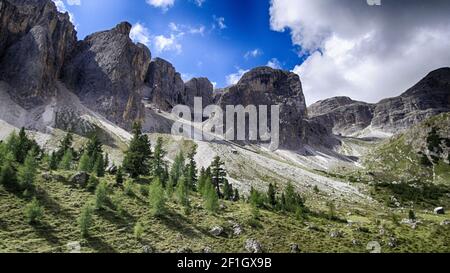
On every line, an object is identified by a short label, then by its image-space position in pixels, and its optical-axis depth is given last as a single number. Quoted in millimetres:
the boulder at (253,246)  47219
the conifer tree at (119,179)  67688
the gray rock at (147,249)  43562
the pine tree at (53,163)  73888
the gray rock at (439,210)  110938
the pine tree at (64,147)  90288
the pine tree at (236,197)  82050
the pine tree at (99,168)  73025
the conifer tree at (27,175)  56406
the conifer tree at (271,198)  79925
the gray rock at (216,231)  50938
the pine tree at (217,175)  88131
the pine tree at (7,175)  56188
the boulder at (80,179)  62681
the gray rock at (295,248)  48156
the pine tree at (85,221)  45375
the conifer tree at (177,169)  85769
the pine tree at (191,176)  81650
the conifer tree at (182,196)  61600
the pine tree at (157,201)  55397
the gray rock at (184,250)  44281
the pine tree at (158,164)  81600
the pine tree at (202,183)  73162
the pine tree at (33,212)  46281
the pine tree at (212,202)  60406
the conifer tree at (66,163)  76788
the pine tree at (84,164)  74812
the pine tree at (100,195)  54097
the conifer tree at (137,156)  78875
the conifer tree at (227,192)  81944
